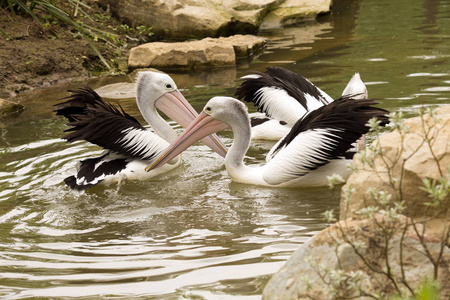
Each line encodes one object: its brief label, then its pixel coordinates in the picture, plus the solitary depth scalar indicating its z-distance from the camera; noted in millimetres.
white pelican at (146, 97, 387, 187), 9742
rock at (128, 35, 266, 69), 18594
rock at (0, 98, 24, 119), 15187
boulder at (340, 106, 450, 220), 6129
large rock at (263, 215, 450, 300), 5227
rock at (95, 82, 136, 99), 16334
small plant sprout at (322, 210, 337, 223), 5236
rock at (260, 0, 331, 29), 23953
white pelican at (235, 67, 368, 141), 12422
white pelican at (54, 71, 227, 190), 10766
